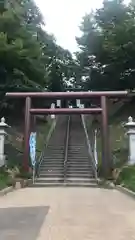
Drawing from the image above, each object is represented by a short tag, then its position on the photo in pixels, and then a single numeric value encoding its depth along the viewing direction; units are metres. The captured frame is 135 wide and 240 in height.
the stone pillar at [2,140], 9.91
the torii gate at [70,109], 10.26
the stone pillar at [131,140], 9.72
